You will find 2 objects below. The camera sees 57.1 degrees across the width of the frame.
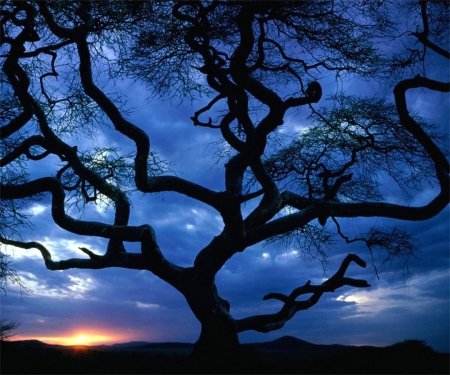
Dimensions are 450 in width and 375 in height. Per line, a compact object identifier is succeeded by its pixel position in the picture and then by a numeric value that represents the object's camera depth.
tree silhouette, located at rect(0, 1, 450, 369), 6.85
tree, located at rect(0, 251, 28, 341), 8.29
